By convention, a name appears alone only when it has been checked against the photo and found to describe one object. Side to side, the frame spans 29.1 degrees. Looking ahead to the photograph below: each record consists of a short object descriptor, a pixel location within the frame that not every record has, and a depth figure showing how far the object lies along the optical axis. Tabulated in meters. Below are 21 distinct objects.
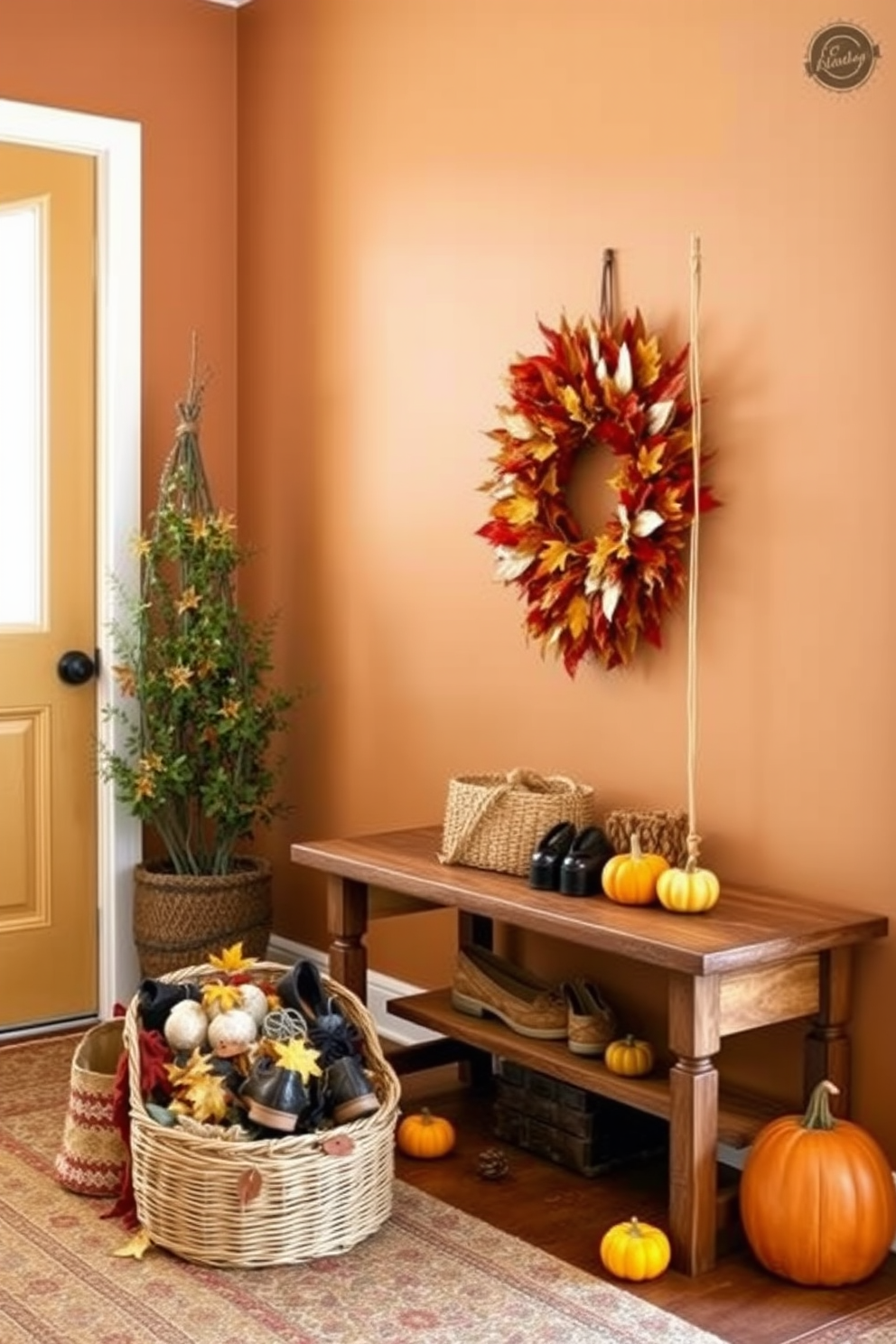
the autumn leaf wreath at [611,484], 3.36
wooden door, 4.36
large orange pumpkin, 2.82
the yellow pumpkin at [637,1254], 2.88
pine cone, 3.36
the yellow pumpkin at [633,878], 3.14
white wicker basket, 2.89
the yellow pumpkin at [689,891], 3.06
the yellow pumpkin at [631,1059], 3.19
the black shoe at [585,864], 3.23
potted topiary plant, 4.25
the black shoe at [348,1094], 3.01
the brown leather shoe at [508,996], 3.43
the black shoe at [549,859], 3.29
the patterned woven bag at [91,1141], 3.21
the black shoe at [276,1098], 2.92
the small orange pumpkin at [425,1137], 3.46
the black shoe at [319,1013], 3.12
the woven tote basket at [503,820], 3.41
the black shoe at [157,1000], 3.15
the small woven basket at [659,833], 3.31
